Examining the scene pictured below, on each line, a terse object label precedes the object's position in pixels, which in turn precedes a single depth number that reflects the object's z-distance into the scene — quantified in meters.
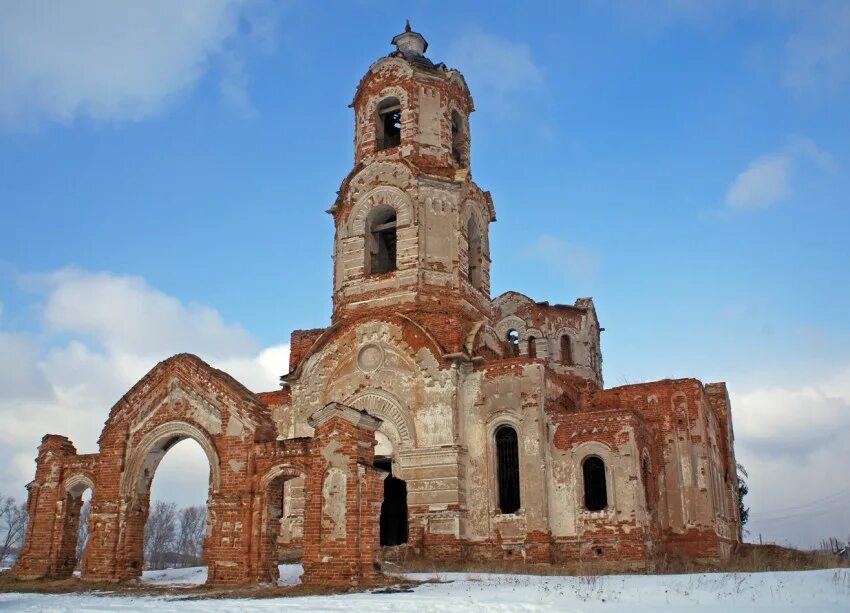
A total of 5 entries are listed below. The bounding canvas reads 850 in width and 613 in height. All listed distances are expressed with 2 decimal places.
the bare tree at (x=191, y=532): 81.25
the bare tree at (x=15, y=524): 47.75
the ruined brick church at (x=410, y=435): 14.98
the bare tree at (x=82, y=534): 62.59
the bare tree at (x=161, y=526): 75.41
